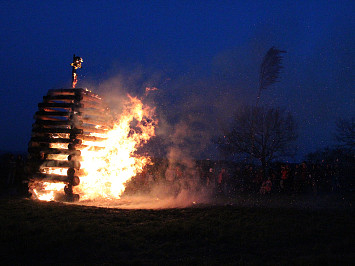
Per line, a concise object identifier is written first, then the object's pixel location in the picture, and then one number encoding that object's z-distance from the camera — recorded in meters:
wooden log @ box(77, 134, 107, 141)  12.73
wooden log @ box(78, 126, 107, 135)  13.31
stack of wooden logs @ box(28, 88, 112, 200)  12.32
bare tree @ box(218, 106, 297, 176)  18.80
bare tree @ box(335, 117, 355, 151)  19.93
